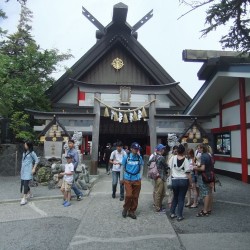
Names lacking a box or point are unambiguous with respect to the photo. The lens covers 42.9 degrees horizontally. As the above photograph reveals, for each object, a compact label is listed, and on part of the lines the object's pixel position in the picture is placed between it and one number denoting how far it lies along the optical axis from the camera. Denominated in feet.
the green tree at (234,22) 17.71
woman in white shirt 21.71
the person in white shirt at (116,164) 29.11
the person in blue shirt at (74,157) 28.39
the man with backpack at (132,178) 22.41
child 26.89
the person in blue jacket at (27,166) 27.45
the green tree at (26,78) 44.39
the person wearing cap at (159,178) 24.17
